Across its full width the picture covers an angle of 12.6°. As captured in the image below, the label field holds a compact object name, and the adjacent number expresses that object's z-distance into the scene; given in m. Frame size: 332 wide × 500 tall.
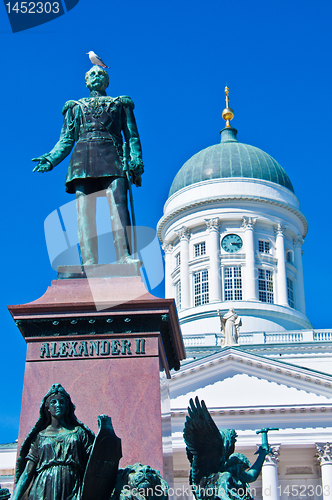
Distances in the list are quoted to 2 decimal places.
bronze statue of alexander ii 11.96
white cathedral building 74.83
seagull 12.99
